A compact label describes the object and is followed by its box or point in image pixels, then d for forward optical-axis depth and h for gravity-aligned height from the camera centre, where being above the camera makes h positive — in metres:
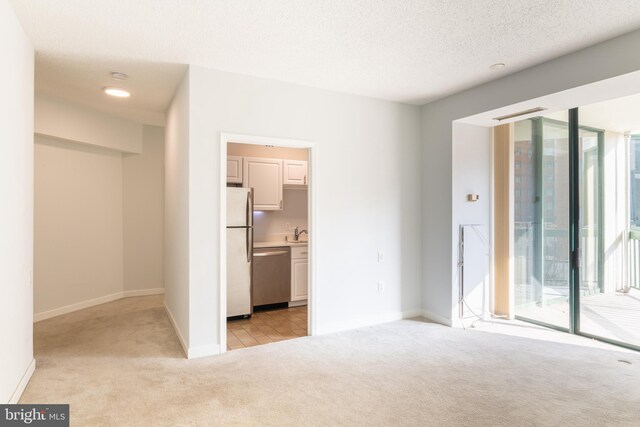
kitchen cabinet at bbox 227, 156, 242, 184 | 4.93 +0.61
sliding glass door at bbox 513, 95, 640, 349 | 3.75 -0.11
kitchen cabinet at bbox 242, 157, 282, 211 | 5.09 +0.48
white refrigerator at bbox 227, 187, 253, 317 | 4.41 -0.45
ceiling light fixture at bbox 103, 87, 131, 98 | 4.03 +1.41
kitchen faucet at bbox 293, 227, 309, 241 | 5.71 -0.32
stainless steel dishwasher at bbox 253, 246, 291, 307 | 4.82 -0.85
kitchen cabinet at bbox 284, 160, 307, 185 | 5.40 +0.63
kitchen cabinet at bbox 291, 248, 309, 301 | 5.09 -0.87
